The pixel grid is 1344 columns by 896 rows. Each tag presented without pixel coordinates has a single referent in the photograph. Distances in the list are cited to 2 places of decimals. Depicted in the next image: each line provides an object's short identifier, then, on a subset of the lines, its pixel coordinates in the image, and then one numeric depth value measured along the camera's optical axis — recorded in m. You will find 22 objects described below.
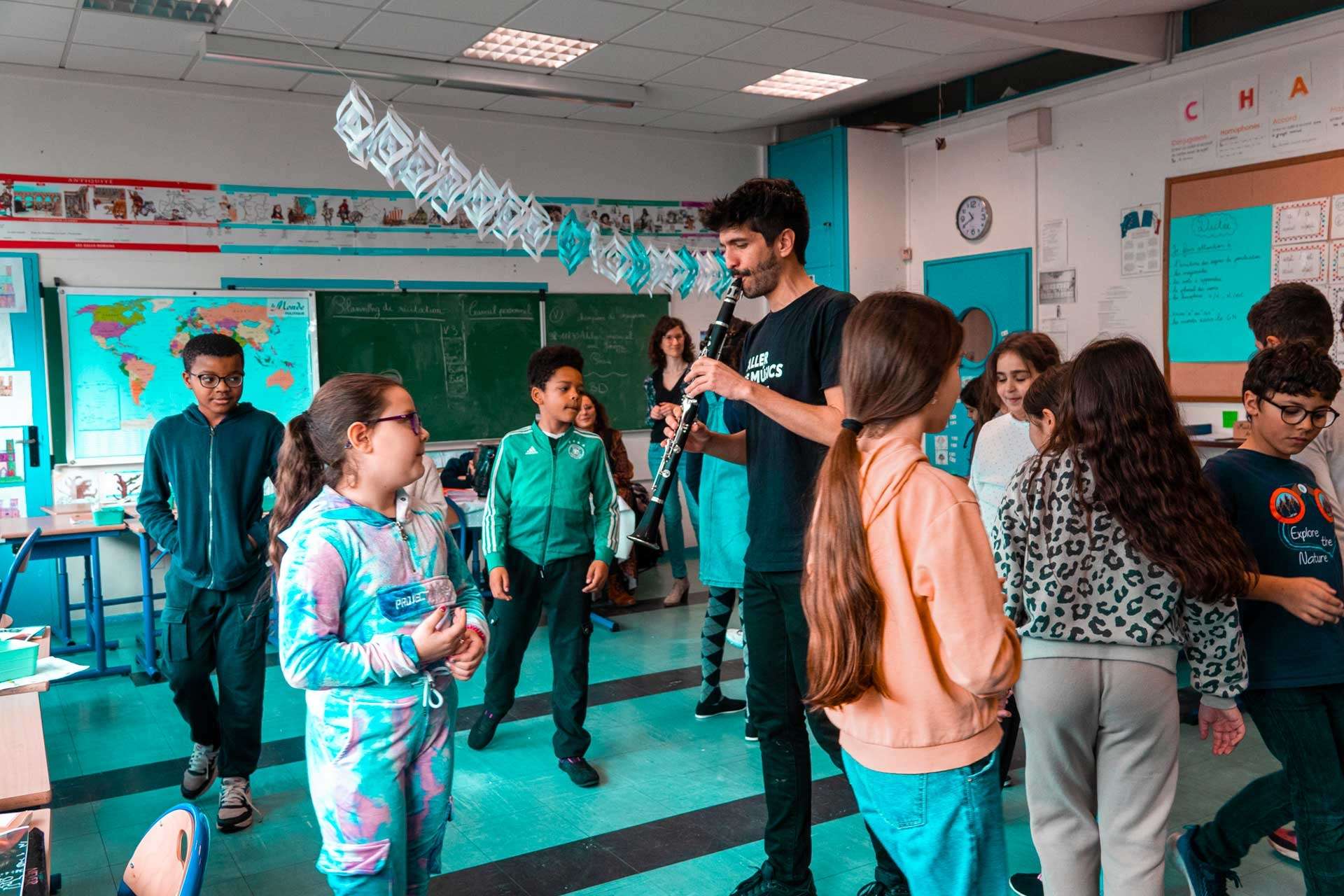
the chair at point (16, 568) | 3.35
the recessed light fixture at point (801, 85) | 5.85
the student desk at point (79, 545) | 4.45
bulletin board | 4.52
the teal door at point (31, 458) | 5.27
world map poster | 5.41
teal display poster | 4.77
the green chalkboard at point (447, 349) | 6.09
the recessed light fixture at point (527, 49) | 5.01
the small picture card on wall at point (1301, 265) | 4.54
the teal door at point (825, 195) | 6.61
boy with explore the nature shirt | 1.92
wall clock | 6.14
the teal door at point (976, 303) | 5.93
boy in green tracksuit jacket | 3.29
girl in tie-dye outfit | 1.62
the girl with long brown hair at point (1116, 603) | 1.75
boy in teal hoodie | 2.86
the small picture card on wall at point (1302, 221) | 4.52
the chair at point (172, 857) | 1.25
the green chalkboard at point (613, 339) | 6.80
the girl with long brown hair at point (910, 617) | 1.40
